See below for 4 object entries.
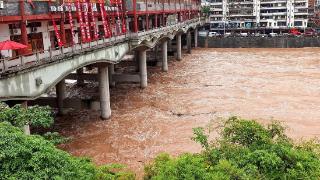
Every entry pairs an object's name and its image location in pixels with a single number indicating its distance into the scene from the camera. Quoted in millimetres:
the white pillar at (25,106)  19244
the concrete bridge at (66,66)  18859
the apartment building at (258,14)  90125
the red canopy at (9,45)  18945
